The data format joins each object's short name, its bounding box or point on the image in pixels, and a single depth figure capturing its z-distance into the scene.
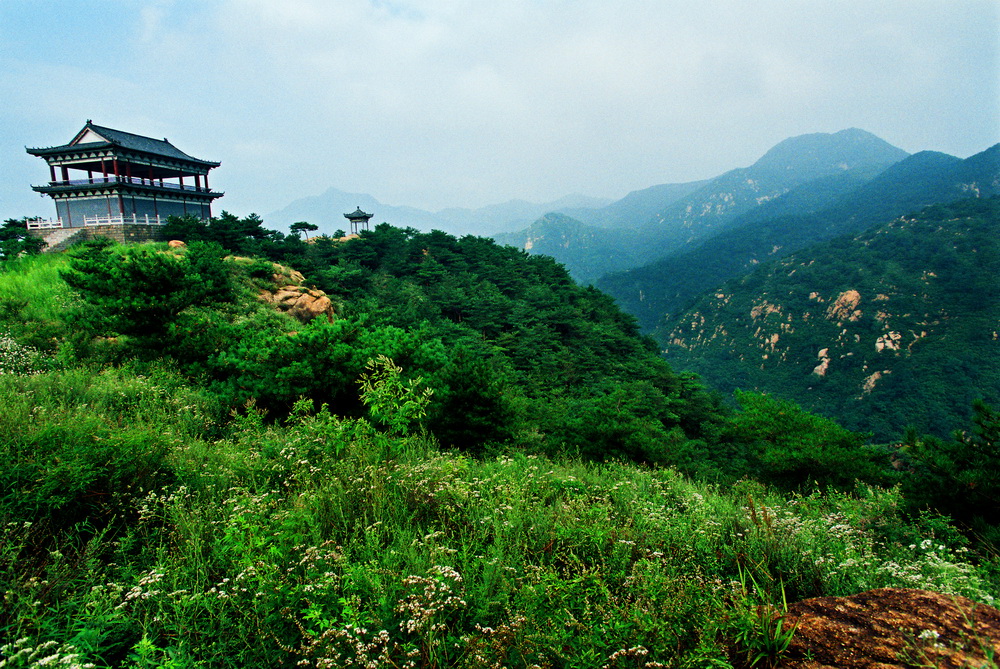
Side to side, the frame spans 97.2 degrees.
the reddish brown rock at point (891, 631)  1.81
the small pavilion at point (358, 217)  40.69
